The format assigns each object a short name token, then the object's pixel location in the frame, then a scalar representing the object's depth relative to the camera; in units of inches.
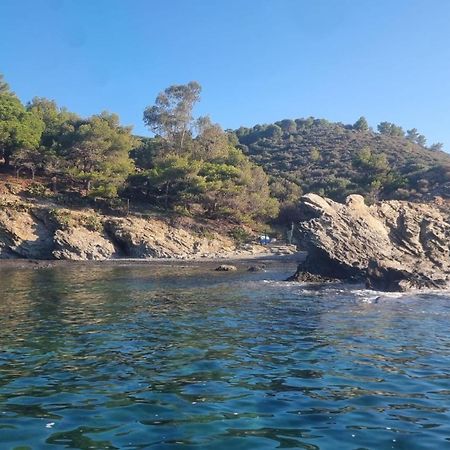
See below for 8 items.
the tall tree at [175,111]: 3117.6
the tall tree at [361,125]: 6110.2
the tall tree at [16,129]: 2378.2
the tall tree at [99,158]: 2287.2
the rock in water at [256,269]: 1536.2
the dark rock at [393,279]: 1008.4
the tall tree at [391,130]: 5989.2
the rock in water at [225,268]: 1507.5
